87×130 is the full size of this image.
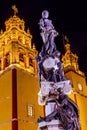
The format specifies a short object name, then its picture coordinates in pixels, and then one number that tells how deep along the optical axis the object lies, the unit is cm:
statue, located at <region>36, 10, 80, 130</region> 620
